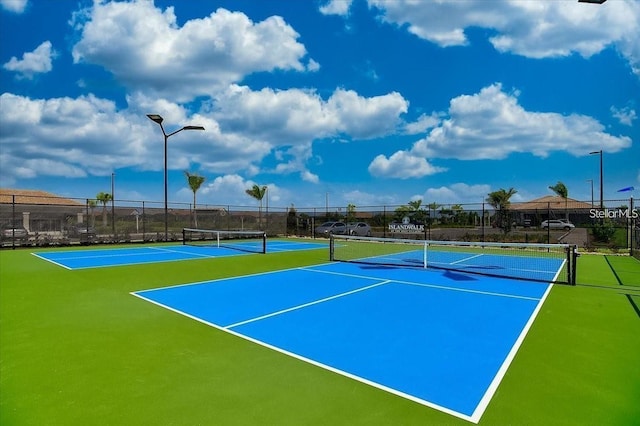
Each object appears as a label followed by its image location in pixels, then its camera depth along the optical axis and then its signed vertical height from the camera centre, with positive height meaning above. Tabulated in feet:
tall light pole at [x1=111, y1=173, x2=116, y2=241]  85.30 -1.50
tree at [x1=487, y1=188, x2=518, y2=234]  126.15 +4.78
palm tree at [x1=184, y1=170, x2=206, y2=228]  173.27 +13.84
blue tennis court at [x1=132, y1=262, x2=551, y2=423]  14.35 -5.93
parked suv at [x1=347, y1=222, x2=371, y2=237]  112.27 -4.66
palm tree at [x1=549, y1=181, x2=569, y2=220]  185.68 +10.32
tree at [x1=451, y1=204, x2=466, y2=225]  93.18 -0.40
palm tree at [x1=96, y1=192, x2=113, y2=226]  88.86 -0.09
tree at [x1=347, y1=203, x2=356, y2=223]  116.88 -1.90
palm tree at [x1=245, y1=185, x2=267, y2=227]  190.39 +9.91
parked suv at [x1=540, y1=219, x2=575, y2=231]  88.38 -2.88
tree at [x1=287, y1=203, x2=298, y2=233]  121.49 -2.60
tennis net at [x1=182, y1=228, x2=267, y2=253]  73.72 -6.27
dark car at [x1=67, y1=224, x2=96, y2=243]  81.41 -4.22
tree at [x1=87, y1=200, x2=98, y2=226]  85.13 -0.62
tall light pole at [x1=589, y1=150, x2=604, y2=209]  79.16 +4.06
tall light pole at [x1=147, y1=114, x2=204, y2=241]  75.13 +13.35
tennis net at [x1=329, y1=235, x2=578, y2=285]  39.75 -6.40
